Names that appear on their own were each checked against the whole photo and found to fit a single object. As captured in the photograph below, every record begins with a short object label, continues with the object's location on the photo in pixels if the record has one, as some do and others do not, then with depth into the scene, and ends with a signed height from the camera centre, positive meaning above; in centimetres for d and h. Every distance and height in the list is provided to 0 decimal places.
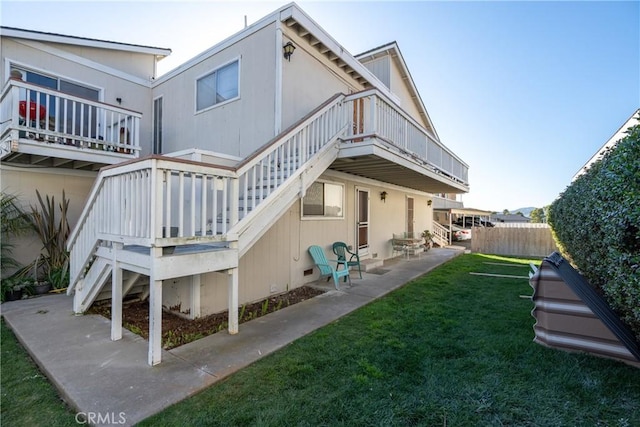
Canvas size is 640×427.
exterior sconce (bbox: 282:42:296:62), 629 +359
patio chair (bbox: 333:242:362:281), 744 -89
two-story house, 367 +133
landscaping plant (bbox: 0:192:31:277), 576 -17
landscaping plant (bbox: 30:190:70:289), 620 -52
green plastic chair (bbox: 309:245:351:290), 630 -104
